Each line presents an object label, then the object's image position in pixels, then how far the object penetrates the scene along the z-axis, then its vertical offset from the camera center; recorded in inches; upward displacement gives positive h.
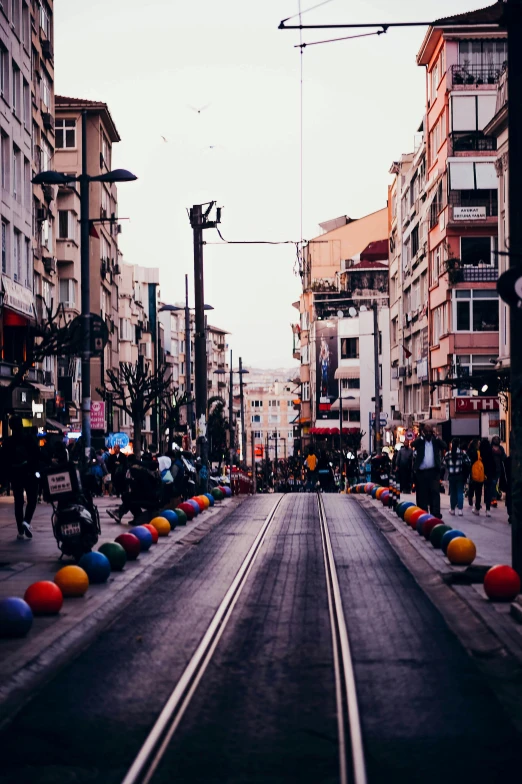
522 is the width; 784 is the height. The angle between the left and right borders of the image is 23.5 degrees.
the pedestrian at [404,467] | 1382.9 -48.7
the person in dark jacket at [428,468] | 948.6 -34.0
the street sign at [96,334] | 1033.5 +77.7
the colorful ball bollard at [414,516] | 895.4 -66.6
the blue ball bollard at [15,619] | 422.9 -64.3
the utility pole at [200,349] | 1428.4 +91.1
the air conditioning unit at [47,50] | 2053.4 +628.8
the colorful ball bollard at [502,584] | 504.4 -65.3
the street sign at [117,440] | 2324.4 -22.5
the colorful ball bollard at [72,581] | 527.2 -64.5
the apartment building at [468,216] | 2379.4 +395.6
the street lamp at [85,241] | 994.1 +159.3
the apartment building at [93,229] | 2687.0 +463.7
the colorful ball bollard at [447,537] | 695.1 -63.3
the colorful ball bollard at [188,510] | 1042.5 -69.0
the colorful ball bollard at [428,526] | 811.4 -66.6
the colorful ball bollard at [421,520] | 835.4 -65.1
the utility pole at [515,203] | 489.7 +86.4
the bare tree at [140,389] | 2081.7 +68.0
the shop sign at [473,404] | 2295.8 +34.9
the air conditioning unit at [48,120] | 2066.9 +514.6
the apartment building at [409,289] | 2854.3 +345.2
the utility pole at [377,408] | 2476.6 +33.8
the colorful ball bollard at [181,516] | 977.5 -70.0
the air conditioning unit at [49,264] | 2096.6 +280.4
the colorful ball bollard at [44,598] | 474.3 -64.4
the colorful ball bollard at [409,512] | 934.5 -66.4
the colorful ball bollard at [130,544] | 688.4 -64.3
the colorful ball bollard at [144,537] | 742.4 -65.0
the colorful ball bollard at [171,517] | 931.3 -66.8
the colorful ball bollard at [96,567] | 579.5 -64.5
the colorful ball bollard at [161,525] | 864.3 -67.9
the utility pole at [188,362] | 2187.3 +125.9
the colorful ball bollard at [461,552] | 644.7 -66.1
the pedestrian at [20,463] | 789.2 -21.6
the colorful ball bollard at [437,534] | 741.9 -65.8
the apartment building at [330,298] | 4594.0 +494.9
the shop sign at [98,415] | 1429.6 +15.1
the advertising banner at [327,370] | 4576.8 +202.3
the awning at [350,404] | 4539.9 +75.7
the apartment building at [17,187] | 1605.6 +333.0
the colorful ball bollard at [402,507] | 1022.3 -68.4
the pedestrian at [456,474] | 1076.5 -43.9
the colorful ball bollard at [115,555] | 633.6 -64.3
